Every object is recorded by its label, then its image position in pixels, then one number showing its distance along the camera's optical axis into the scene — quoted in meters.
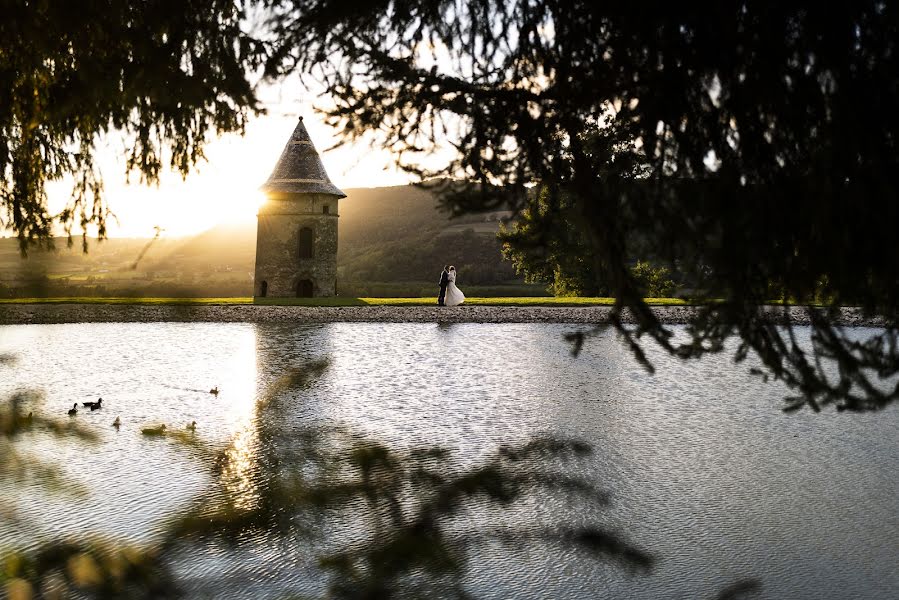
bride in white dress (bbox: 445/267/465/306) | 27.52
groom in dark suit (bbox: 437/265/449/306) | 27.49
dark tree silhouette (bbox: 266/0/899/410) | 2.52
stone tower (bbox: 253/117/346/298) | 35.06
